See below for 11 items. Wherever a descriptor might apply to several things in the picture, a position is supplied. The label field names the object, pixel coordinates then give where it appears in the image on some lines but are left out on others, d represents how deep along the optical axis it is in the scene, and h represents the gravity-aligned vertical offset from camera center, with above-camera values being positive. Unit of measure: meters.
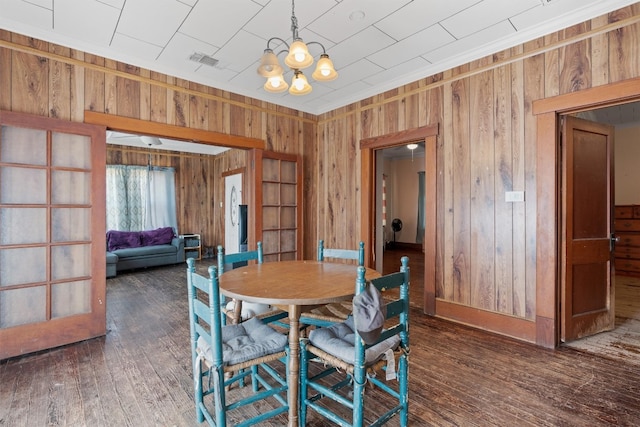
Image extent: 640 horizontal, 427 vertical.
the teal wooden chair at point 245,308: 2.18 -0.73
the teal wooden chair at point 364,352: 1.45 -0.72
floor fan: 9.66 -0.37
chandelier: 1.93 +1.00
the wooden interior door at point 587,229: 2.79 -0.15
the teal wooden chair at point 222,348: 1.47 -0.71
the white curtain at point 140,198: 6.82 +0.36
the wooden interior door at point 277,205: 4.17 +0.12
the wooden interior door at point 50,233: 2.60 -0.18
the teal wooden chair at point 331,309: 2.12 -0.74
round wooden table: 1.57 -0.42
